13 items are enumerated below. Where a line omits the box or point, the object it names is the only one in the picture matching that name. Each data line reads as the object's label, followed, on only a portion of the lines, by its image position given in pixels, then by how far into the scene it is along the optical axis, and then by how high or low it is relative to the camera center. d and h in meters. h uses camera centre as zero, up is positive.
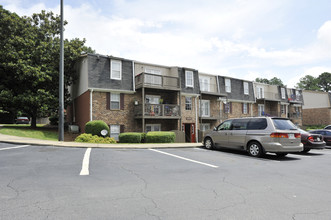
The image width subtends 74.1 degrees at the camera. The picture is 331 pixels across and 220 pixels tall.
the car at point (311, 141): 12.10 -1.10
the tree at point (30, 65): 17.88 +5.26
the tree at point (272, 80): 76.66 +14.84
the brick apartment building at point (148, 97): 18.22 +2.59
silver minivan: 9.34 -0.60
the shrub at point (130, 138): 16.34 -1.00
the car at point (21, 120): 34.35 +0.99
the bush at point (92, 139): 14.79 -0.96
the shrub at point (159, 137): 16.36 -0.96
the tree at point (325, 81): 74.06 +13.68
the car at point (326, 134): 15.44 -0.94
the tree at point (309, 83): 72.88 +13.08
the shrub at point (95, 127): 16.16 -0.15
